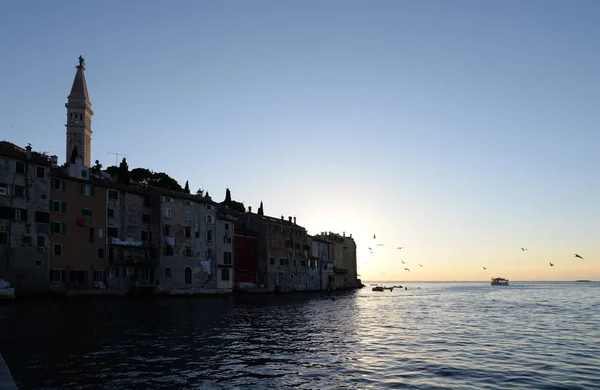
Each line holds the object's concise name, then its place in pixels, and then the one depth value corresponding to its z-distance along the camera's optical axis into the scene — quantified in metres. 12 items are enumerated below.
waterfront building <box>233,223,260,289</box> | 92.01
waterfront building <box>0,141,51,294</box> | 54.31
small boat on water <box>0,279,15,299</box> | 49.01
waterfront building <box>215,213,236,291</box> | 84.56
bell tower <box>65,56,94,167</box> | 129.00
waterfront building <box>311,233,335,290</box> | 123.82
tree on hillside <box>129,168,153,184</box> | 113.12
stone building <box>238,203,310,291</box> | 98.88
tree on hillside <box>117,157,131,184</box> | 97.34
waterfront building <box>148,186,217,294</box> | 75.25
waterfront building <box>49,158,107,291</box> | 60.22
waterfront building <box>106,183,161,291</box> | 68.19
